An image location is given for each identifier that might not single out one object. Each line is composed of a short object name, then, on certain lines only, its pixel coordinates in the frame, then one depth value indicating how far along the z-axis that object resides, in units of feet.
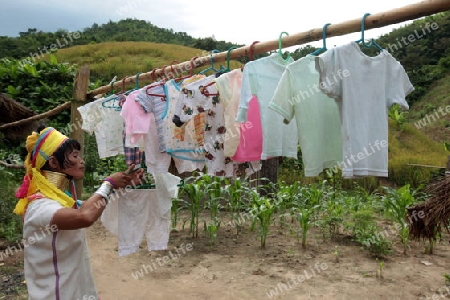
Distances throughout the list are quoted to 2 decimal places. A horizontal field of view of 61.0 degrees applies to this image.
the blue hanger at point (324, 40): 5.45
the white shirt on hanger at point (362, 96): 5.24
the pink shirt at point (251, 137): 6.70
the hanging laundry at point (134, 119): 7.20
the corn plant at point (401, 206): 13.57
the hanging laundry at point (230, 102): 6.66
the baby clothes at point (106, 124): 9.44
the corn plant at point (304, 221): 13.70
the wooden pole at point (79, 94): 10.73
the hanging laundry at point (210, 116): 7.27
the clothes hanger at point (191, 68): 7.58
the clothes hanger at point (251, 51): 6.44
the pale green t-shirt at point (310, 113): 5.57
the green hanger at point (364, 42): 5.09
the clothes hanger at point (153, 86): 7.52
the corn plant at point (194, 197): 15.55
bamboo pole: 4.60
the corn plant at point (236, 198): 16.40
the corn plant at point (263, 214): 14.07
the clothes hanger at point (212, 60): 7.30
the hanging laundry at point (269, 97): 5.97
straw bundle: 7.64
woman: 5.19
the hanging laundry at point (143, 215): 8.13
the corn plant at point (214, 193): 16.00
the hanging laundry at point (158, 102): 7.52
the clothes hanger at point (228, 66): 6.88
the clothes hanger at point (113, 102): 9.19
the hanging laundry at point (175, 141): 7.54
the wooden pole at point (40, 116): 12.39
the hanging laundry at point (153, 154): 7.59
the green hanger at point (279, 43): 6.04
